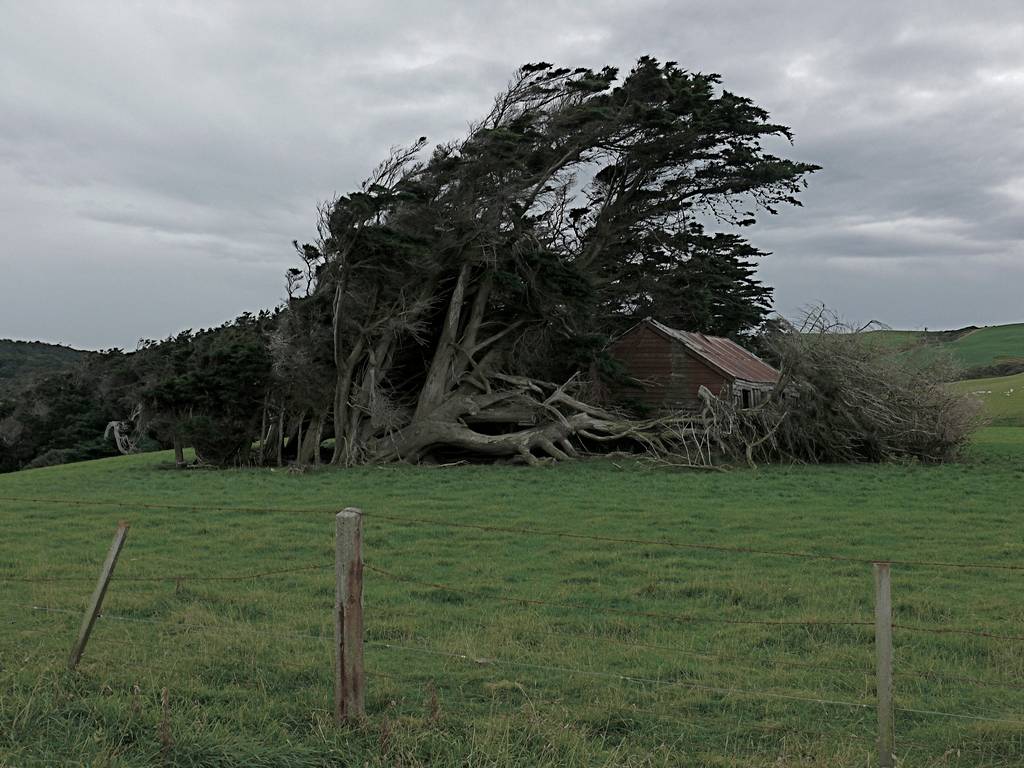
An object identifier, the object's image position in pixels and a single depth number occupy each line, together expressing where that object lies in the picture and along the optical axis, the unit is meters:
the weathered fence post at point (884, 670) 4.79
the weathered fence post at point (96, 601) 6.14
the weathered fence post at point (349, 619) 5.28
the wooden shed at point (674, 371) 32.81
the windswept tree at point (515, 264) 28.39
